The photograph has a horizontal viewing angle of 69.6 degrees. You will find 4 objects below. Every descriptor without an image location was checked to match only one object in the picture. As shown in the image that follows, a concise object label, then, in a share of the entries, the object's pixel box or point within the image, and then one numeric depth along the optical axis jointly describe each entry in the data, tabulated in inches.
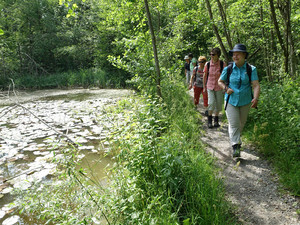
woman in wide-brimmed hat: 131.0
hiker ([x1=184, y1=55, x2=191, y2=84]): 386.1
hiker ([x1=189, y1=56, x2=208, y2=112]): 228.2
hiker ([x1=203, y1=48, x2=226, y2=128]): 185.8
